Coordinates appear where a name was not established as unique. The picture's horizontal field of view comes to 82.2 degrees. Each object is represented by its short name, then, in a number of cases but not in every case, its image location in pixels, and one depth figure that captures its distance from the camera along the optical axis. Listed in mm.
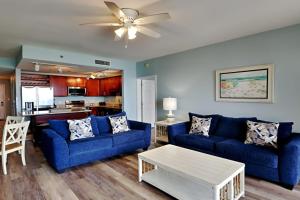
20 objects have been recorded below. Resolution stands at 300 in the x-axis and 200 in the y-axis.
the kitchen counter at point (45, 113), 4656
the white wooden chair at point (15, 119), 3802
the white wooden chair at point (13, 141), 2939
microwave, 7781
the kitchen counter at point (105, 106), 7833
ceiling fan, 2263
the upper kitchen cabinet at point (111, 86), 7833
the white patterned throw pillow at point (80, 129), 3322
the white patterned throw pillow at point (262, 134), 2744
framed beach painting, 3396
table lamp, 4688
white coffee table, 1900
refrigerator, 6051
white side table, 4478
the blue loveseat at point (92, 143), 2908
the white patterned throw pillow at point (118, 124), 3846
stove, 8004
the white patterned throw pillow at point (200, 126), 3643
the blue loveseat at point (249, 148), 2357
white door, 6458
